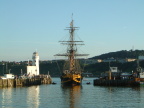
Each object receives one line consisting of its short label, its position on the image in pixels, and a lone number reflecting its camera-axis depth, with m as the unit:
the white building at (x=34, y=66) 138.25
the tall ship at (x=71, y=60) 126.19
